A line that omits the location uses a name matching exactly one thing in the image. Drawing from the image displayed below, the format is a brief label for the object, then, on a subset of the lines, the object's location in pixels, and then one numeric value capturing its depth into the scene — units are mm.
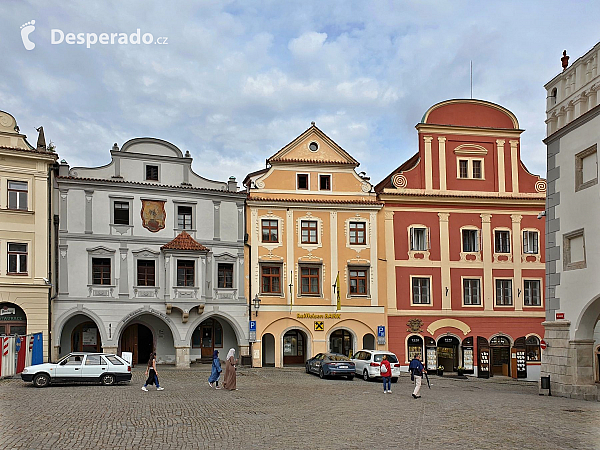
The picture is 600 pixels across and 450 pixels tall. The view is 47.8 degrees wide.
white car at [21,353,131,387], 26000
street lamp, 40438
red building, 42406
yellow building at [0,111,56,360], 34250
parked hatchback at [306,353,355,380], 33000
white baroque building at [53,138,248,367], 37156
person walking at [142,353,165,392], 25391
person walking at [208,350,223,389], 26969
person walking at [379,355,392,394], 26281
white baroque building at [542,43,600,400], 26000
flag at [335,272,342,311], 40241
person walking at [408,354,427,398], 24391
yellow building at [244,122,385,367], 41031
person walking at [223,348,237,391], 26312
